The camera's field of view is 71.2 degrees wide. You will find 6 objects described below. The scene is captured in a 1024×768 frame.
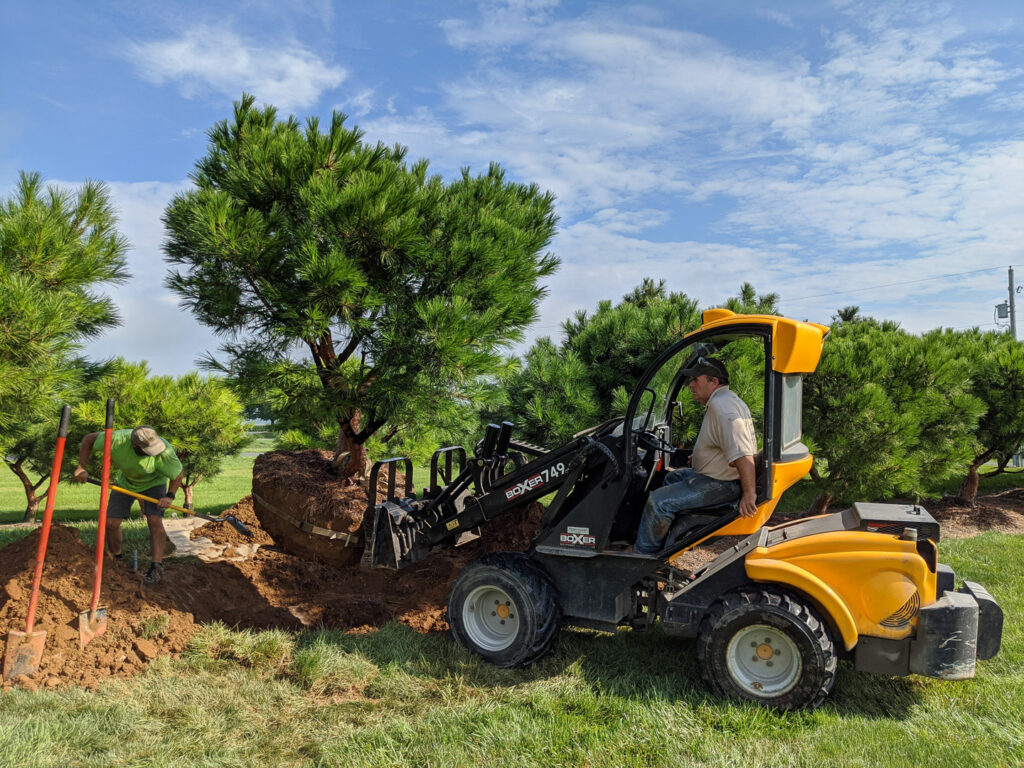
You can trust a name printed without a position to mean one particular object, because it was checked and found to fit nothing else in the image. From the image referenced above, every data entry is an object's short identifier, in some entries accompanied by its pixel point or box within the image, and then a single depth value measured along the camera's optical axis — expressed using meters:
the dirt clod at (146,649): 4.57
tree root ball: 6.53
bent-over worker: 5.75
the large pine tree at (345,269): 6.03
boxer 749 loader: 3.81
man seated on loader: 4.00
